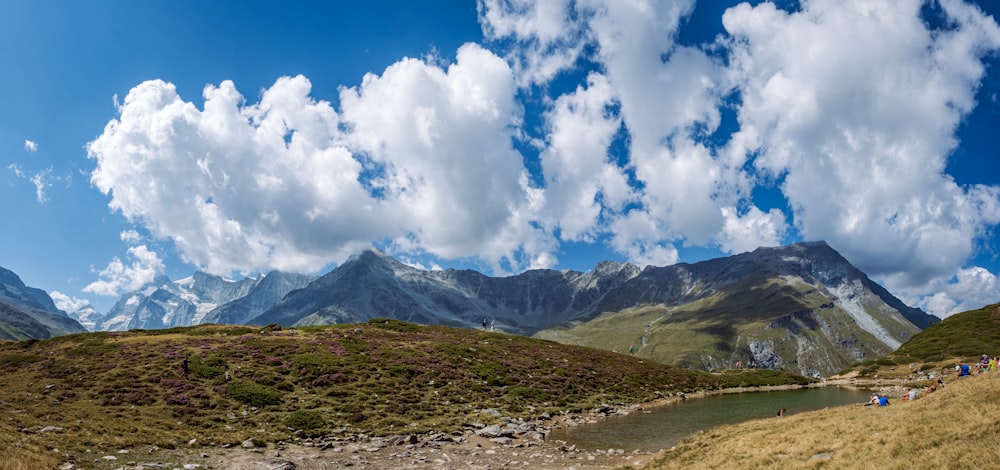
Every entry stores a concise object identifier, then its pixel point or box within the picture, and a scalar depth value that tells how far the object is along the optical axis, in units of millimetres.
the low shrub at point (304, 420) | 39562
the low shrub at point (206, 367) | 50031
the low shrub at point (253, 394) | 44500
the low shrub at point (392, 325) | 96562
